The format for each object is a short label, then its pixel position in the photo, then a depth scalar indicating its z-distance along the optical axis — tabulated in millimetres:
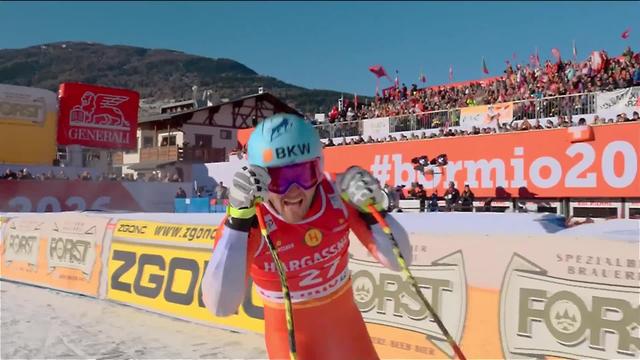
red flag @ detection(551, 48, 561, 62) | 22591
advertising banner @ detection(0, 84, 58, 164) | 29297
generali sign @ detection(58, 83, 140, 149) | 31234
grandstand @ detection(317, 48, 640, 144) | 16250
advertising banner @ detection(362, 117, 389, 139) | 21250
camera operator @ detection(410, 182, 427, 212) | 16284
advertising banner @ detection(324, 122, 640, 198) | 13617
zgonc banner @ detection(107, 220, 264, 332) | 7555
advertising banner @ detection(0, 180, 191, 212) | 21328
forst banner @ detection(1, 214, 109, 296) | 10023
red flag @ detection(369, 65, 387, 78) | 34041
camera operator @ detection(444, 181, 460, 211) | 14722
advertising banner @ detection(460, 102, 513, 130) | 17750
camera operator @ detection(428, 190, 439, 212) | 14969
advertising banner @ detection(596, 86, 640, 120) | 14875
